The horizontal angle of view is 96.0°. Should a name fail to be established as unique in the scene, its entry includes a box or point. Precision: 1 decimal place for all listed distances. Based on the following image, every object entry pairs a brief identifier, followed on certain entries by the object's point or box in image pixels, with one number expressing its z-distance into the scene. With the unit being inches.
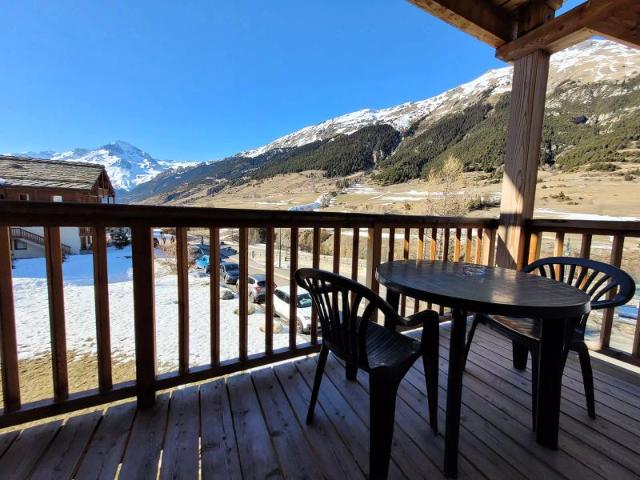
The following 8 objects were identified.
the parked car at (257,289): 340.5
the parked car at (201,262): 497.2
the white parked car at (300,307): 251.8
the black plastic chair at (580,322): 51.3
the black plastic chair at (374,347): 38.4
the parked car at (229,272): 471.9
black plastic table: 37.5
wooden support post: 87.4
